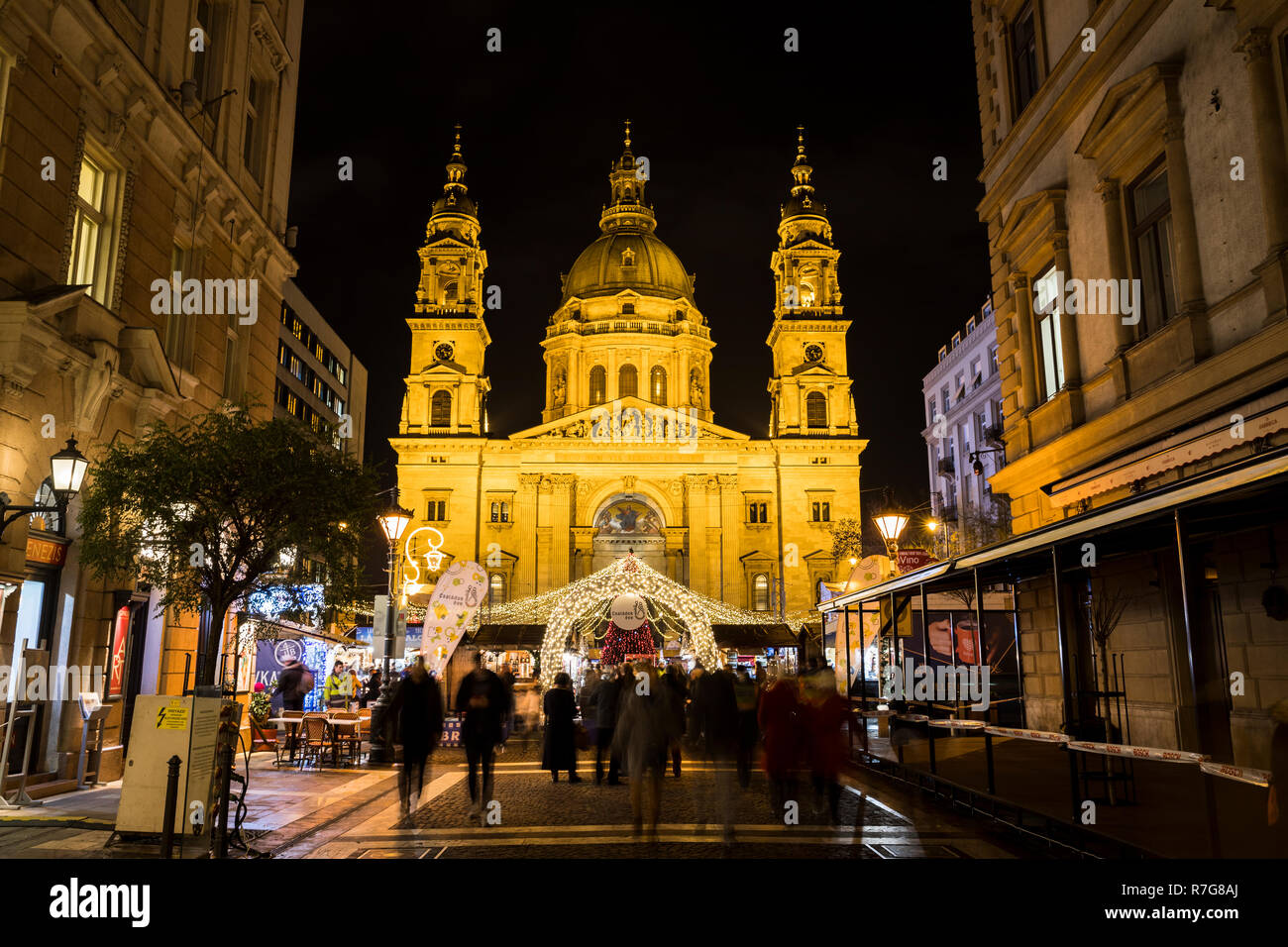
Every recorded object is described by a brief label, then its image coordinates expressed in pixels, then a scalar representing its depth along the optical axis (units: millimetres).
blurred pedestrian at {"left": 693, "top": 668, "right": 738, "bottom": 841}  10508
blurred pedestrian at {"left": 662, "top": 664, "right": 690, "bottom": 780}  9586
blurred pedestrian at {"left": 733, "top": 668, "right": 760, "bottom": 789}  12727
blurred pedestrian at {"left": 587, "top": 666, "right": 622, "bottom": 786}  14844
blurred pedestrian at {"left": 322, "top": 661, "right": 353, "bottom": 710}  22188
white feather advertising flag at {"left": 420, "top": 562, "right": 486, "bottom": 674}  17719
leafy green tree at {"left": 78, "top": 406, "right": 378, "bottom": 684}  10492
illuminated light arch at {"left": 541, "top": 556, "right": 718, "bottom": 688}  25391
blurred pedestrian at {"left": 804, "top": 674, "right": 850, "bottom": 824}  10016
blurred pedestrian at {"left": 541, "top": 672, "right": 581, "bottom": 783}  14133
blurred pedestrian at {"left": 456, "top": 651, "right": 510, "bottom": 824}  10555
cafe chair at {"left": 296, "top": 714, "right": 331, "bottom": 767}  15981
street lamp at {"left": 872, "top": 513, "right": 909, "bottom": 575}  18984
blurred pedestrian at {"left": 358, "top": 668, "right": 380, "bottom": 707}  22306
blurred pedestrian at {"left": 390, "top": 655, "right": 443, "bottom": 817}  10062
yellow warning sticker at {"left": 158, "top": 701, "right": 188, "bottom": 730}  8672
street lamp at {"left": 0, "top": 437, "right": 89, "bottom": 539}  9859
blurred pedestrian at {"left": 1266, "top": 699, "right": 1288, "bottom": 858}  5184
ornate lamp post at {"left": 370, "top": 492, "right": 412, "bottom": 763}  14877
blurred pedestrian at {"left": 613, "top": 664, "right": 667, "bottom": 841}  9141
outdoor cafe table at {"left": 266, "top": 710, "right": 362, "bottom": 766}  16088
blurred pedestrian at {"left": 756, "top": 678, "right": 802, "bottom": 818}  10156
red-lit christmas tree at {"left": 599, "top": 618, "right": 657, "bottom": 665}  34656
